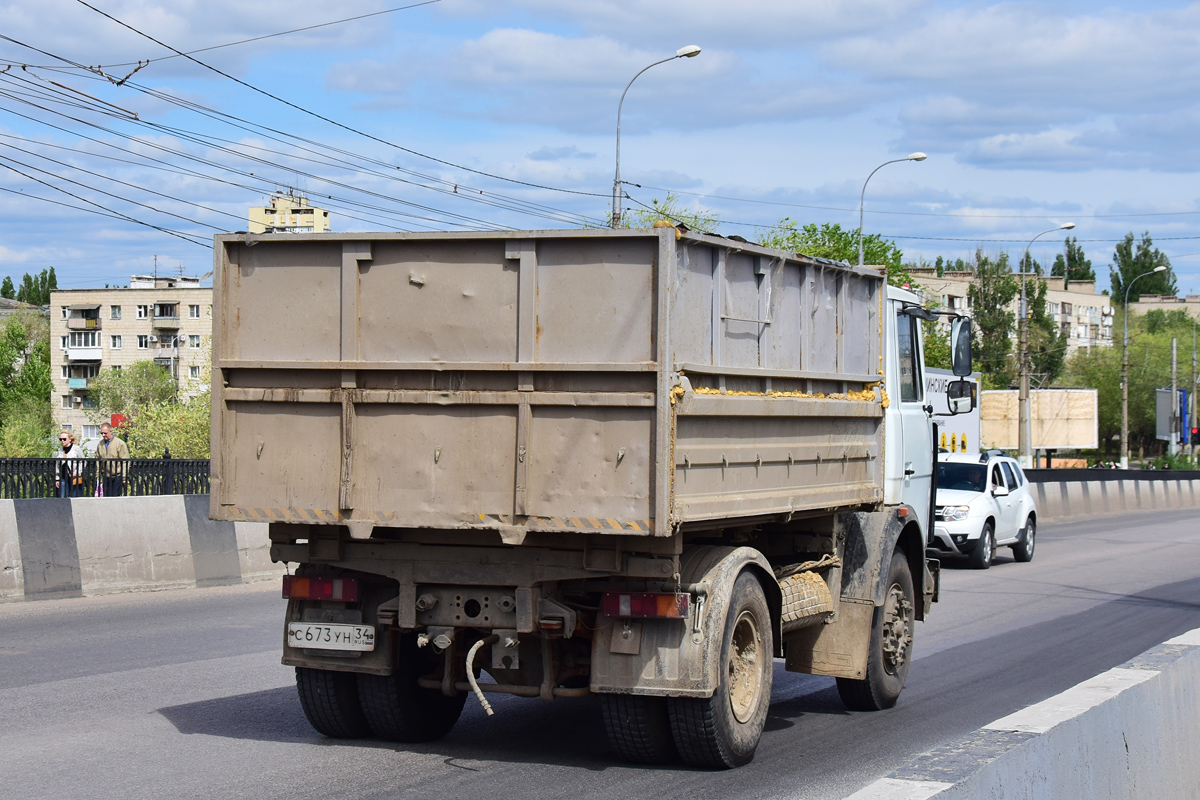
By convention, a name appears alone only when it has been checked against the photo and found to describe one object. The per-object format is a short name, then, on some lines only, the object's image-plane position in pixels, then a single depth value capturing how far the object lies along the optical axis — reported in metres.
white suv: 20.77
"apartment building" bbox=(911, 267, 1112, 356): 139.00
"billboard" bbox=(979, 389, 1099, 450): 57.41
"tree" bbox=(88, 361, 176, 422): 106.81
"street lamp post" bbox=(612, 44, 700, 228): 28.09
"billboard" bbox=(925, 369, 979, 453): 30.98
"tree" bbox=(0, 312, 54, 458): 95.56
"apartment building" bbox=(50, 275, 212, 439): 121.94
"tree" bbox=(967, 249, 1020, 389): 87.75
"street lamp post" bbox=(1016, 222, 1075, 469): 42.78
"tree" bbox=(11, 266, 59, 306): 156.51
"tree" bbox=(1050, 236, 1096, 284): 135.12
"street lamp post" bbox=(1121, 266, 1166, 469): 61.74
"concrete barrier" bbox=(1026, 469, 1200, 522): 33.59
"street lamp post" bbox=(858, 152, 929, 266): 38.75
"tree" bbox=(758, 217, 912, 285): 50.00
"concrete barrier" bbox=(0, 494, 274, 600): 12.67
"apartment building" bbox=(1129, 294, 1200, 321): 169.38
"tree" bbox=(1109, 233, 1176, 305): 137.38
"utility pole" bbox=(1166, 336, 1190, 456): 65.37
